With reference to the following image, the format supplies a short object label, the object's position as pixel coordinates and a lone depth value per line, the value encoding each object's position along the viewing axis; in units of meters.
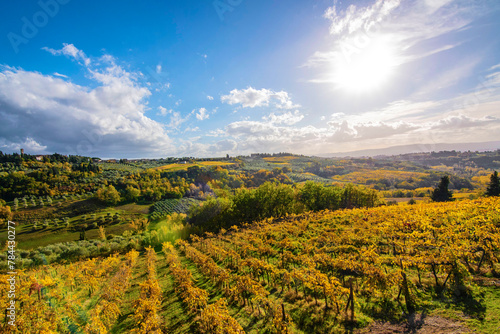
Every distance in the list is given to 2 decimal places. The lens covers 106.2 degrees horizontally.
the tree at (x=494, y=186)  48.22
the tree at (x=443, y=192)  54.34
